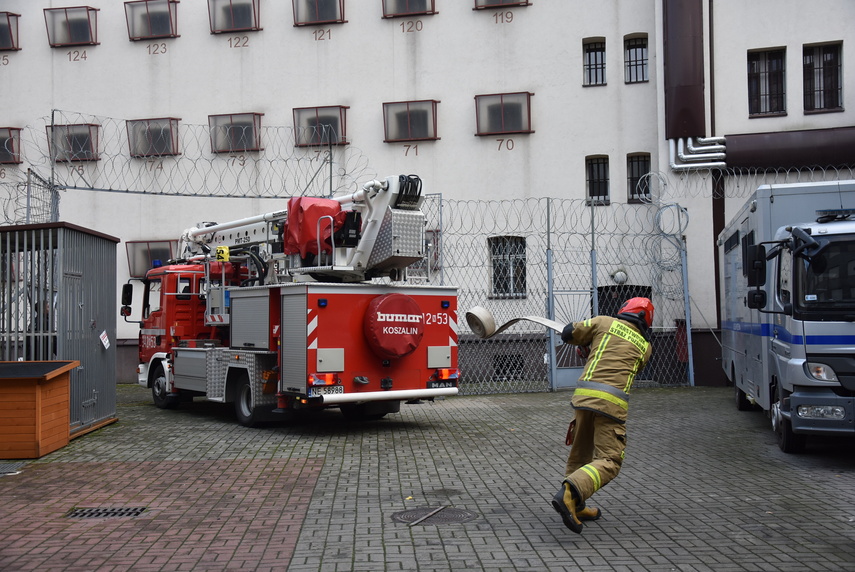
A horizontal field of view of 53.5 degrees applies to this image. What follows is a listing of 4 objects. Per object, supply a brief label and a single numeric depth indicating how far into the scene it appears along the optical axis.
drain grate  7.30
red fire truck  11.39
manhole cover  6.89
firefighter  6.21
